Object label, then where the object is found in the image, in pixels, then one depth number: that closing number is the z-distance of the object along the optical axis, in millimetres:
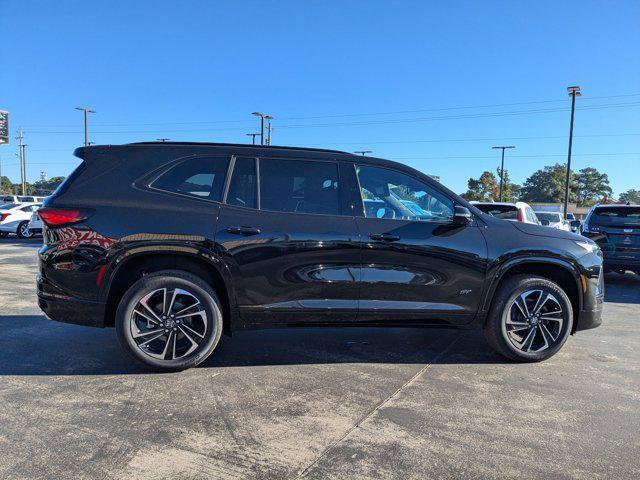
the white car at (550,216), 21672
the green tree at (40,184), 102125
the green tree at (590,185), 95000
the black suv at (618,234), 8648
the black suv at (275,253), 3781
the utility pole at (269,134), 41281
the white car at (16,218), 17562
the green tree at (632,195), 92200
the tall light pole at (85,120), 39169
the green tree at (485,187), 60250
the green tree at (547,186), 91562
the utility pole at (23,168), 60219
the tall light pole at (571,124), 23788
